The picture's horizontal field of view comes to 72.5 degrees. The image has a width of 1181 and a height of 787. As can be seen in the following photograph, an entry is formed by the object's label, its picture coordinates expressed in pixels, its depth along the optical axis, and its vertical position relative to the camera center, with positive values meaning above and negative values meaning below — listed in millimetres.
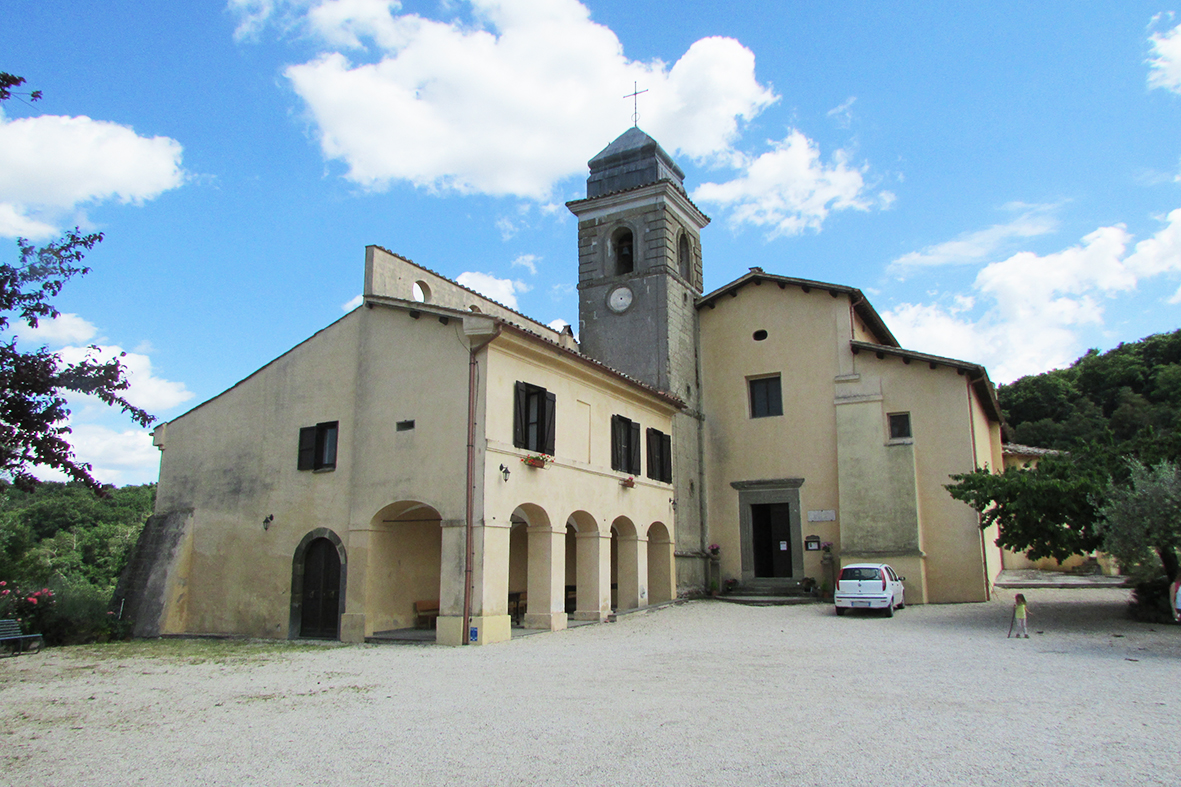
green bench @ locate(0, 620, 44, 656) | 14125 -1592
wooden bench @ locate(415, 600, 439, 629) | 16781 -1451
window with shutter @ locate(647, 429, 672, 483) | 21016 +2282
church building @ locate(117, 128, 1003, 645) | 15445 +2005
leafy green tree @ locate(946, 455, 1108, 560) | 14594 +617
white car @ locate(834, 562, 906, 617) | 17422 -988
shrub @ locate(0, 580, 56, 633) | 15352 -1145
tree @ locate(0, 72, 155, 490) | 6707 +1354
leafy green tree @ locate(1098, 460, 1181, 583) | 13258 +385
